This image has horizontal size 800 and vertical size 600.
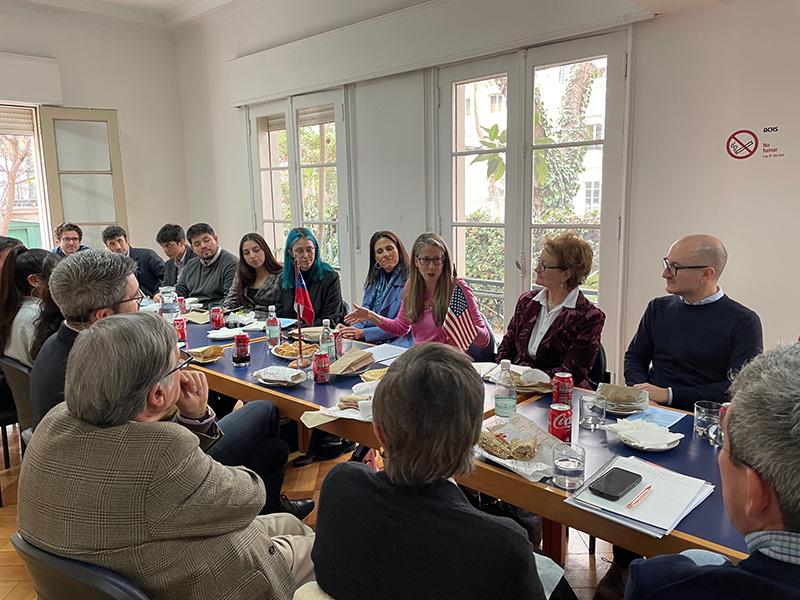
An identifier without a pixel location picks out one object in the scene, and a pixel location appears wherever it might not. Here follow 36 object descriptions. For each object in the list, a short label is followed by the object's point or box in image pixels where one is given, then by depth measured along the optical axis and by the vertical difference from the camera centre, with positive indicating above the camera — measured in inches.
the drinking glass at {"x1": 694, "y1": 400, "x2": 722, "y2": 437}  63.9 -23.3
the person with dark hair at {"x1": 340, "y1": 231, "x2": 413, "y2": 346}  135.0 -14.2
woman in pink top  114.1 -17.1
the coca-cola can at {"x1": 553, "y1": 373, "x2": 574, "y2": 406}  74.2 -23.1
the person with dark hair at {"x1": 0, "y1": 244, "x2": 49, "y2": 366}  101.5 -14.4
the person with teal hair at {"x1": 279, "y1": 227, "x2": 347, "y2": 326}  138.1 -15.0
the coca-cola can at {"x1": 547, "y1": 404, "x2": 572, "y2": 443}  64.0 -23.6
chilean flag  99.5 -15.6
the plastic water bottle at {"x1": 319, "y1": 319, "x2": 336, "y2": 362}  99.2 -22.2
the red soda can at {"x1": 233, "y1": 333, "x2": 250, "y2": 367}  101.7 -23.9
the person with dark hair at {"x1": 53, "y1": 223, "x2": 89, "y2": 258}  184.5 -6.0
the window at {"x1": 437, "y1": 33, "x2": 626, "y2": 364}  131.9 +11.8
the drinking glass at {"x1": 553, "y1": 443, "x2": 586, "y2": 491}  55.2 -24.9
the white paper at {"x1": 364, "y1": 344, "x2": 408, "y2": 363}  101.9 -25.1
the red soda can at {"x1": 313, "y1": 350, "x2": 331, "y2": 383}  90.1 -24.1
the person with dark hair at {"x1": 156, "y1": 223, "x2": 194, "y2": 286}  188.2 -10.8
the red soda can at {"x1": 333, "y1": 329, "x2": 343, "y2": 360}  103.9 -22.8
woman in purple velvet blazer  90.9 -17.7
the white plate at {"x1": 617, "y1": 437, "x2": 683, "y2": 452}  61.0 -25.4
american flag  111.4 -21.9
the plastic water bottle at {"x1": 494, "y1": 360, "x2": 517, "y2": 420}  72.1 -23.6
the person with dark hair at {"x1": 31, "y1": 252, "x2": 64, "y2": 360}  91.1 -16.1
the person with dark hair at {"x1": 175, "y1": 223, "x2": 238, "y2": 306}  167.9 -15.2
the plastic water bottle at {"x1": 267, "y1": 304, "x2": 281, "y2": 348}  110.1 -22.2
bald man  84.6 -18.9
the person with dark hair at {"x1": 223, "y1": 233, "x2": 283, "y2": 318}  148.1 -16.6
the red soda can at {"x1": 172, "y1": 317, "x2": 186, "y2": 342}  118.5 -22.7
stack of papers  48.3 -26.1
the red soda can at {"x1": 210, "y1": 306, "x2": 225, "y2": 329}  127.6 -22.5
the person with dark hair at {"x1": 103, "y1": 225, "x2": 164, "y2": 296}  199.8 -17.9
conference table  47.0 -26.7
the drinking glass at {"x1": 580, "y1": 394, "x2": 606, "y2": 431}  68.8 -24.9
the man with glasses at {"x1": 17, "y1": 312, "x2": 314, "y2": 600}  42.6 -20.7
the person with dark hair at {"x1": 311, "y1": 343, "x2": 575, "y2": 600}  36.7 -20.3
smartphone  52.2 -25.5
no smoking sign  112.0 +12.0
